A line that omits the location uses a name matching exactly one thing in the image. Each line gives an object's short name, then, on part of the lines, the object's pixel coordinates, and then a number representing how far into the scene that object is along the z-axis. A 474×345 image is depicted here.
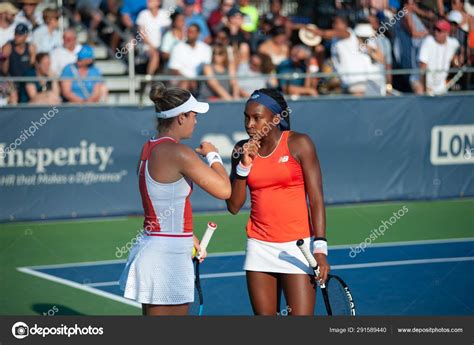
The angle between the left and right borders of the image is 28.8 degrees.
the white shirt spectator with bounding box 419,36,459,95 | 16.20
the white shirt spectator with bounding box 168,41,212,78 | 15.11
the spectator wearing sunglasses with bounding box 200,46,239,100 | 14.52
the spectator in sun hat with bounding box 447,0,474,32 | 16.92
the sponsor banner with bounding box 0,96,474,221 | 13.12
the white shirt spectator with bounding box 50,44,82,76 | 14.41
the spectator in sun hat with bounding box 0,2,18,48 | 14.56
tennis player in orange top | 6.06
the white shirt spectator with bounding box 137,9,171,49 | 15.58
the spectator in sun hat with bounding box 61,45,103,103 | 13.69
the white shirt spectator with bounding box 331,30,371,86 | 15.88
